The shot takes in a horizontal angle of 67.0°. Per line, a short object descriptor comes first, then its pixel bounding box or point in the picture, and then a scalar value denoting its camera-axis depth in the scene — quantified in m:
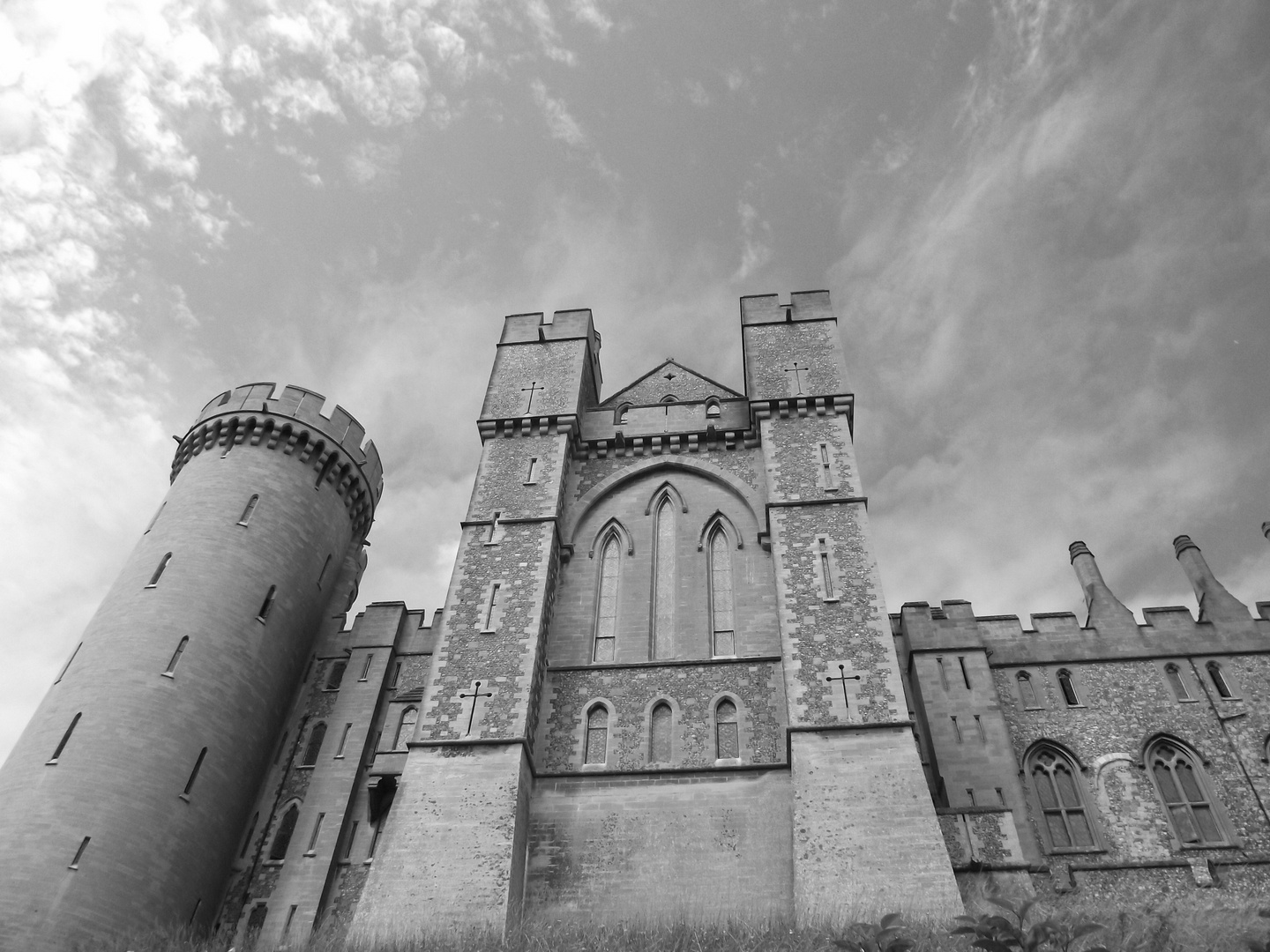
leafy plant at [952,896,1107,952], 4.67
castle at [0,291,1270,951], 15.21
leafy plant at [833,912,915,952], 4.93
